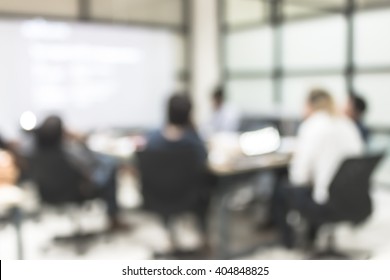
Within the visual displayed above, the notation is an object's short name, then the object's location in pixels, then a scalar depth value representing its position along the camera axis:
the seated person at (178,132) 2.48
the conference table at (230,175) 2.58
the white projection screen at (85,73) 3.76
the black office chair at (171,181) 2.42
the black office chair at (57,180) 2.74
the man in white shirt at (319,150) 2.46
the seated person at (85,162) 2.74
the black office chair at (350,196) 2.35
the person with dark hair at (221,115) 4.15
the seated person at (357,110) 3.22
